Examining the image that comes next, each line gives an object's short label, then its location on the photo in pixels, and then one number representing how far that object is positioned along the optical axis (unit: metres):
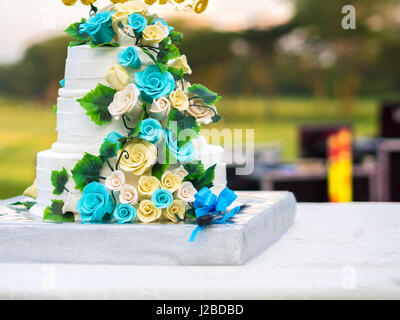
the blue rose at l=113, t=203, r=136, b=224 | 1.46
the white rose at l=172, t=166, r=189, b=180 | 1.49
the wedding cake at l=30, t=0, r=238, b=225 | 1.46
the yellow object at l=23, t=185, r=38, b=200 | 1.67
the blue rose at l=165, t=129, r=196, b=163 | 1.47
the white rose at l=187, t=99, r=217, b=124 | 1.53
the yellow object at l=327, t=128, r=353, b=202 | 6.65
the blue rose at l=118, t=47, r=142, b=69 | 1.49
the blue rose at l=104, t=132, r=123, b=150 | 1.47
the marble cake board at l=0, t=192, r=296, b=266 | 1.42
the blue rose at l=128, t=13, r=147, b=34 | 1.50
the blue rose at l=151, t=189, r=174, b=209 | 1.45
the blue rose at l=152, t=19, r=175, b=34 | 1.53
